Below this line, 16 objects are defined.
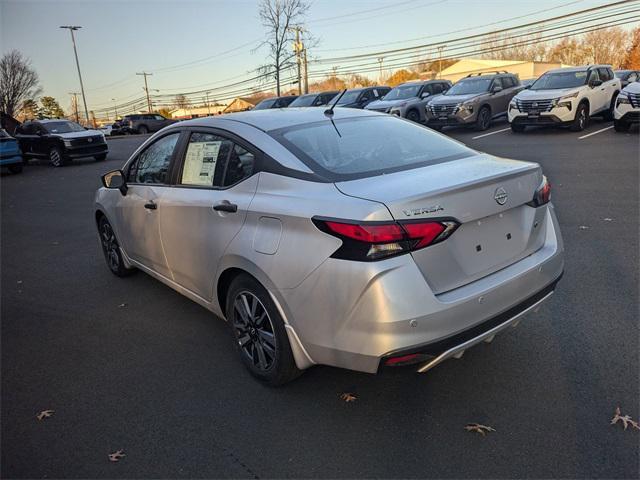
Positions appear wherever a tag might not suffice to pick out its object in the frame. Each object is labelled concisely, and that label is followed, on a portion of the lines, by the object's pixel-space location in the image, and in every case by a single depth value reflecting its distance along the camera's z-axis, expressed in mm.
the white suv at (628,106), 12945
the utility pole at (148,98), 93125
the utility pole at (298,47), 40084
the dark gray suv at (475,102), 16500
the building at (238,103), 73712
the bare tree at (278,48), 39500
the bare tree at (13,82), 45750
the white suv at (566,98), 14203
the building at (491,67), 59281
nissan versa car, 2326
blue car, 16953
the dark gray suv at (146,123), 36938
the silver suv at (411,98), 18359
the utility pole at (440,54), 59919
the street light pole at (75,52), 49188
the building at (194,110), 90625
